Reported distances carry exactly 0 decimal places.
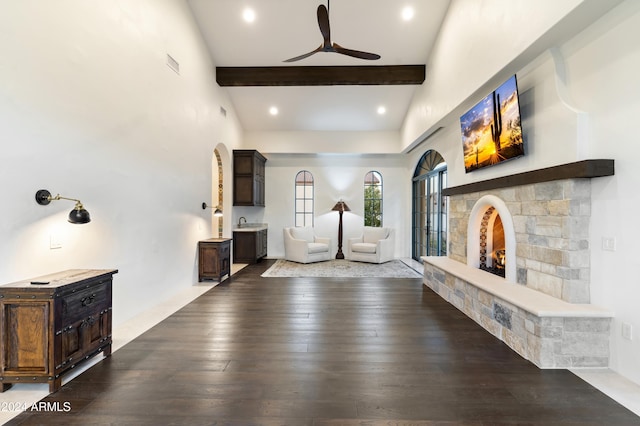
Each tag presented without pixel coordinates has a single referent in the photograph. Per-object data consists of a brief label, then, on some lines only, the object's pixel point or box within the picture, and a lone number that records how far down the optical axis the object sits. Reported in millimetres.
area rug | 6359
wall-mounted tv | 3385
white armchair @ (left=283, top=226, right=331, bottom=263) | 7859
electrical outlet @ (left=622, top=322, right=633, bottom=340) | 2359
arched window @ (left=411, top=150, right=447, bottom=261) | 6649
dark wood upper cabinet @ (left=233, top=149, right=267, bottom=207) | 7793
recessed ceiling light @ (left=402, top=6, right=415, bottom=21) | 5238
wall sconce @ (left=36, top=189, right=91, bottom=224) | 2564
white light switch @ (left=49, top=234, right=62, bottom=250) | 2732
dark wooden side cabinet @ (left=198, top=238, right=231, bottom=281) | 5621
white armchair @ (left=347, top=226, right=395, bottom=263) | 7789
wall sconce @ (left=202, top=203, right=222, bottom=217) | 5812
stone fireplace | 2549
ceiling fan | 3577
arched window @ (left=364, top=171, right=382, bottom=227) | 9297
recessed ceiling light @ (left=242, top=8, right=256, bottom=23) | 5355
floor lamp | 8773
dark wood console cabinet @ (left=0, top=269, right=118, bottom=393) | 2139
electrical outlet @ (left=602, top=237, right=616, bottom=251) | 2492
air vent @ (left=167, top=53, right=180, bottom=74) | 4590
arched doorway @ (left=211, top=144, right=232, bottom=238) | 7367
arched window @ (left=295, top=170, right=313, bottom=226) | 9375
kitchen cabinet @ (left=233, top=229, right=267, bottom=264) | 7812
